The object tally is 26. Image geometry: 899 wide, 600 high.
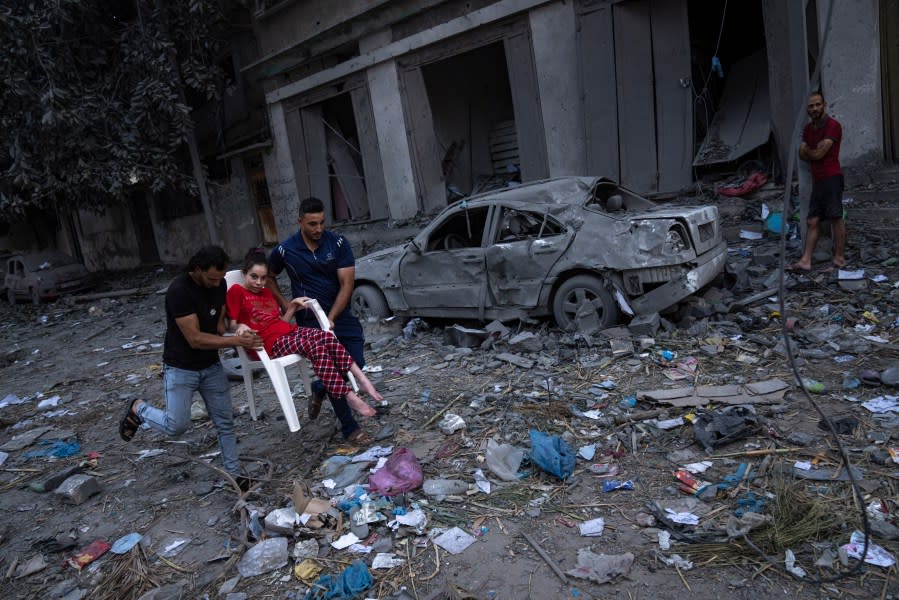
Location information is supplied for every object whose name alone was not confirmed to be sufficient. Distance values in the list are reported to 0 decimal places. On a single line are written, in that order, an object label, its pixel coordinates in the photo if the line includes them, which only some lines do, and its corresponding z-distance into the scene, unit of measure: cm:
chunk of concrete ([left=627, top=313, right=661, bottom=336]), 551
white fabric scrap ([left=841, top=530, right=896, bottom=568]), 249
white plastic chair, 404
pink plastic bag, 357
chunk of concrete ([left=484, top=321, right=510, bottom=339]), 624
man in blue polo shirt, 425
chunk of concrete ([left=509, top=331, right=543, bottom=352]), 579
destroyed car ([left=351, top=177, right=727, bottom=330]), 551
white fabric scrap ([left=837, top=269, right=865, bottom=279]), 606
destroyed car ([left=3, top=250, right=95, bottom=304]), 1434
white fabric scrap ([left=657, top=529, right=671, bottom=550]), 279
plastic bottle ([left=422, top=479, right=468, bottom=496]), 352
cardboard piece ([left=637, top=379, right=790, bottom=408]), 408
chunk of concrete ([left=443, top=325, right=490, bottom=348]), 638
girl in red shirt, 401
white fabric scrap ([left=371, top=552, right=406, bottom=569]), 296
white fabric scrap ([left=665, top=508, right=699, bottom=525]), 293
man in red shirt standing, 616
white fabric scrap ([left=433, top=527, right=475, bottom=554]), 303
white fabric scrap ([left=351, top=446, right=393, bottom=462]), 408
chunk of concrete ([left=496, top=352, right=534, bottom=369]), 545
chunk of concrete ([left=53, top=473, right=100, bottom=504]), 411
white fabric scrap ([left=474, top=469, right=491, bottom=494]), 351
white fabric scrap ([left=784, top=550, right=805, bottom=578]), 251
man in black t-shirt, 359
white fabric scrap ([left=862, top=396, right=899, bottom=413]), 374
